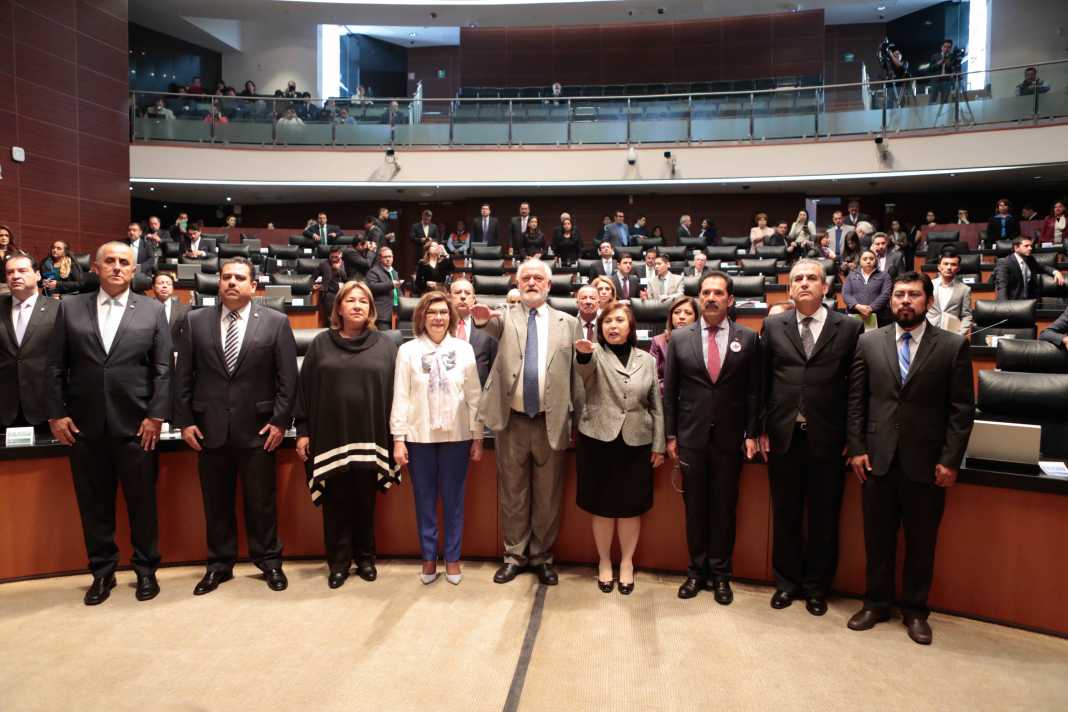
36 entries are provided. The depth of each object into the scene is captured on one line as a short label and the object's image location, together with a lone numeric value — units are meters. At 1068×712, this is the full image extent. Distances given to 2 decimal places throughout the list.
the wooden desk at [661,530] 2.73
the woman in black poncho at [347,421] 3.11
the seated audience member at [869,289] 5.83
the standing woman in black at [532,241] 10.16
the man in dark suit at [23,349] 3.45
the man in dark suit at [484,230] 11.04
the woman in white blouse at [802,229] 10.18
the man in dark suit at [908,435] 2.65
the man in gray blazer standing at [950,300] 5.25
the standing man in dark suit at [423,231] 9.70
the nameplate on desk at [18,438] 3.11
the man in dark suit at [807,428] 2.85
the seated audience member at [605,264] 7.99
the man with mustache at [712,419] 2.99
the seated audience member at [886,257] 6.35
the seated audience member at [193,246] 9.83
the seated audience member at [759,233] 10.74
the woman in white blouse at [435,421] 3.13
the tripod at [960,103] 11.34
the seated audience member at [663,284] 7.19
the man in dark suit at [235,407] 3.04
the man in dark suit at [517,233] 10.09
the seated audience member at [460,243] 10.58
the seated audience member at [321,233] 11.35
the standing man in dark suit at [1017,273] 6.38
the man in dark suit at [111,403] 2.93
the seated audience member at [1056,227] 9.36
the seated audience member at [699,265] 8.20
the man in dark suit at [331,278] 7.25
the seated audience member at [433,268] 7.34
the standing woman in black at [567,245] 9.84
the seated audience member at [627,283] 6.99
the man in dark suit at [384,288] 6.62
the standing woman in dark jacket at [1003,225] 10.10
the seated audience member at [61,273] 6.86
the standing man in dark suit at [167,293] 5.26
